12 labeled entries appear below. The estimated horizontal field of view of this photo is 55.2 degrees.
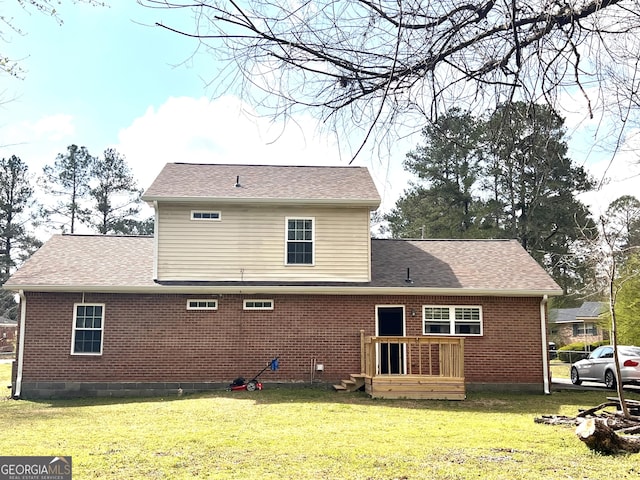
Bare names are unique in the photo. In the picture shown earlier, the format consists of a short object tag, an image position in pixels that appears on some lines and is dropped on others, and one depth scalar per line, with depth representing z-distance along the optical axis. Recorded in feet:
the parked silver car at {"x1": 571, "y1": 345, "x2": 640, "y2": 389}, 55.11
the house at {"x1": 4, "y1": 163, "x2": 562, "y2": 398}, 54.29
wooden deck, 48.91
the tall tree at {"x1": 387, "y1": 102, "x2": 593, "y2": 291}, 100.48
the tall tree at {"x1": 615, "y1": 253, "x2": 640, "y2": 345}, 79.15
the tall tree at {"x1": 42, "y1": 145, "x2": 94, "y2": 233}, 143.43
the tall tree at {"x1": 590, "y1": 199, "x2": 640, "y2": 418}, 33.84
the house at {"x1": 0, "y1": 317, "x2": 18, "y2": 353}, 146.20
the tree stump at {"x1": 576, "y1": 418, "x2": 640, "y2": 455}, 27.27
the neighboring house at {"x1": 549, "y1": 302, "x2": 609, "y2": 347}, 129.80
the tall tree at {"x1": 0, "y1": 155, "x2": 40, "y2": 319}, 142.10
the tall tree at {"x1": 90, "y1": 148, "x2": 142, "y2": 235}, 142.51
